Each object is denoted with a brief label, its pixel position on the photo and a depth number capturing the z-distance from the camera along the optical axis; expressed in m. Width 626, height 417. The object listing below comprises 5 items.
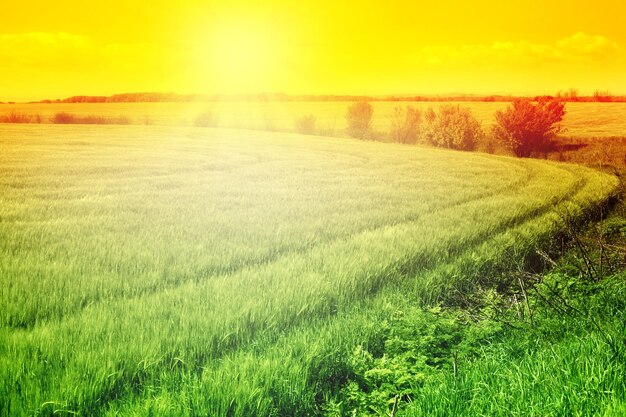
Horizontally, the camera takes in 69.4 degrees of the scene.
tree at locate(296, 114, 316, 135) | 54.78
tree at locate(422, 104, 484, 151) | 43.16
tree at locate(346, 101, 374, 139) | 52.16
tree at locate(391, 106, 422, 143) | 48.22
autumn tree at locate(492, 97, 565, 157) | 38.66
